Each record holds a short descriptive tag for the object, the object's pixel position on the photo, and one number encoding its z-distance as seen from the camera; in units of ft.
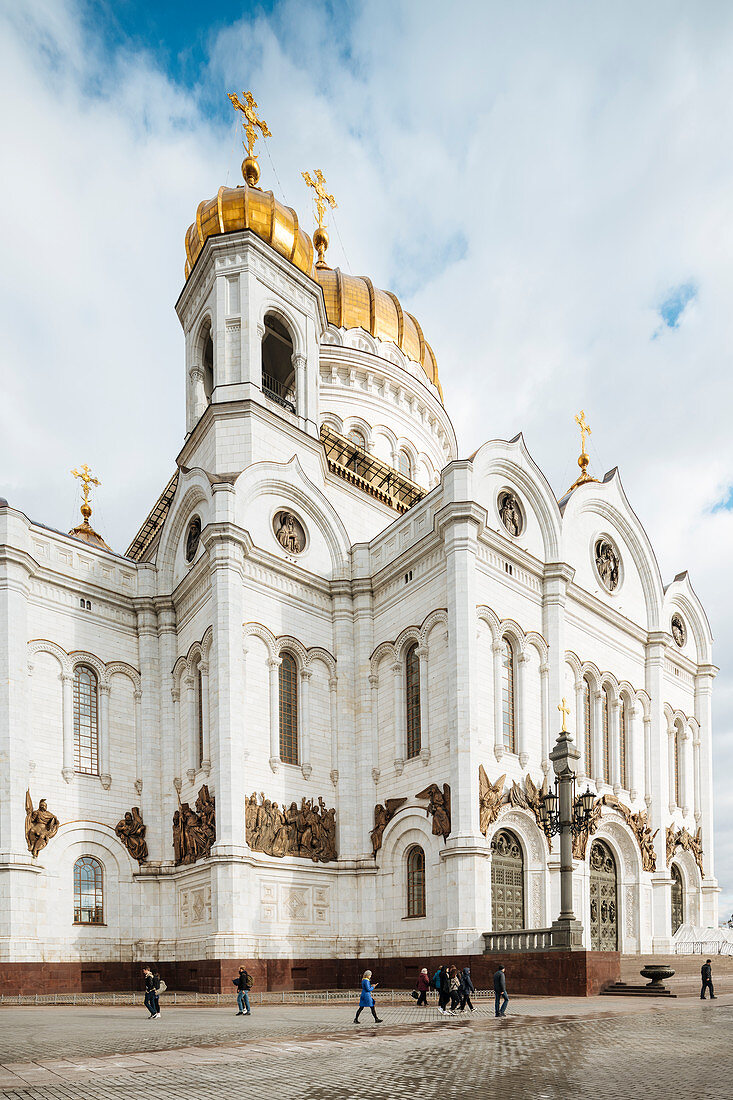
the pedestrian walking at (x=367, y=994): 51.16
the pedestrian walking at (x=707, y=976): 65.31
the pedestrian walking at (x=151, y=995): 55.83
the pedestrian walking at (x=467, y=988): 57.41
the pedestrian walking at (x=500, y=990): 53.62
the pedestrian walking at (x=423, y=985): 63.00
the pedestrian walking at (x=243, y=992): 58.40
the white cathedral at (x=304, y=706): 78.54
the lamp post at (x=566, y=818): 65.26
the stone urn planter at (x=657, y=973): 68.44
